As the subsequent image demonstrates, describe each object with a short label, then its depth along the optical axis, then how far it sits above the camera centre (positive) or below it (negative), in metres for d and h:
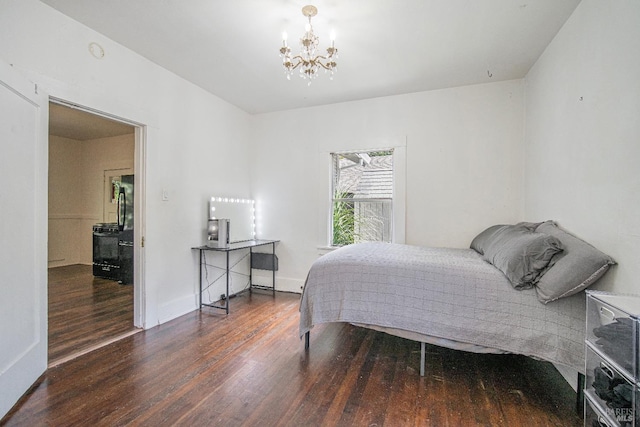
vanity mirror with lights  3.62 -0.03
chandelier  2.01 +1.23
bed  1.63 -0.54
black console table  3.27 -0.51
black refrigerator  4.53 -0.29
